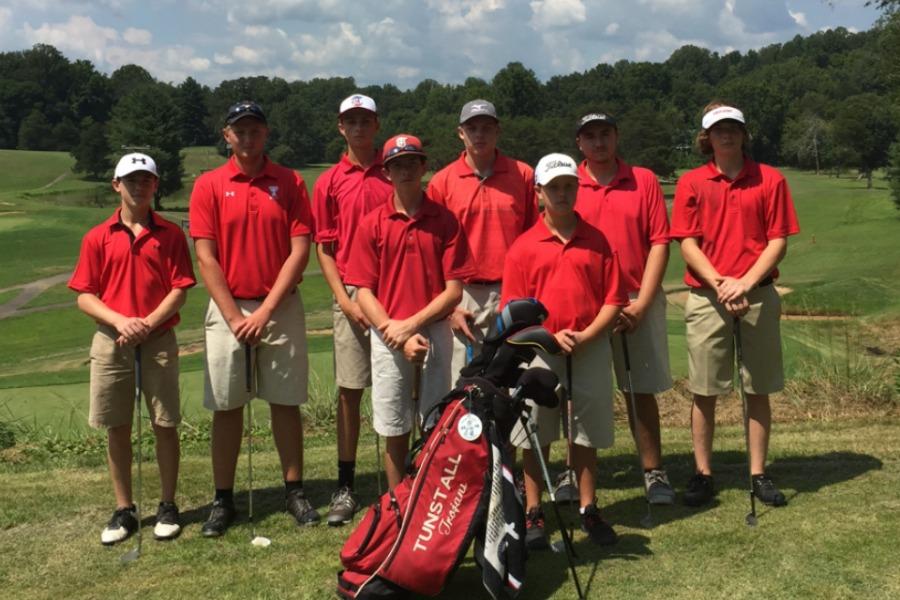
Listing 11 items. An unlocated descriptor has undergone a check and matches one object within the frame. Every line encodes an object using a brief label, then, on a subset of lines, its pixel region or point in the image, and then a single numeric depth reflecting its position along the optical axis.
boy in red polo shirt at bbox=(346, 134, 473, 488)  5.13
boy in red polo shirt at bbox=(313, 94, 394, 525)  5.71
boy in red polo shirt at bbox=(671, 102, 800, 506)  5.46
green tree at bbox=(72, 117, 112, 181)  92.69
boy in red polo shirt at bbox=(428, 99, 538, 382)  5.50
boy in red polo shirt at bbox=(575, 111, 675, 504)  5.50
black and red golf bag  4.09
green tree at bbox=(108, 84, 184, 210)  88.54
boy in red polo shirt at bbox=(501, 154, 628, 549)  4.91
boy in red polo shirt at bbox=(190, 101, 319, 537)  5.38
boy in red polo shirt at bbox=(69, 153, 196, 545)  5.38
